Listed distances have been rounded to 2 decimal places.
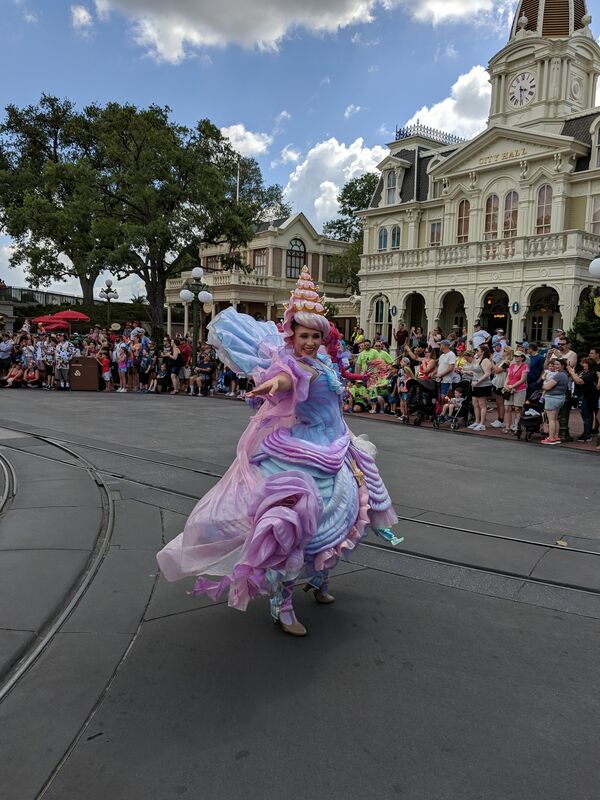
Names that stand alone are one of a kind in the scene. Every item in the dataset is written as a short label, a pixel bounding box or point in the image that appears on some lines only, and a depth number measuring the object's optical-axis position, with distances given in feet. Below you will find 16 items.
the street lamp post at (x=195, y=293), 60.59
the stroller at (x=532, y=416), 34.53
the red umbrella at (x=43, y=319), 94.79
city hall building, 76.23
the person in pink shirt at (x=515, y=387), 36.83
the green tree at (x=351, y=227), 133.18
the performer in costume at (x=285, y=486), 9.70
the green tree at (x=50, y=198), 96.43
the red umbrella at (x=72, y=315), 87.74
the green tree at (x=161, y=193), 95.86
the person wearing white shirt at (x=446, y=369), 40.96
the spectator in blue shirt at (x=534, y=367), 38.88
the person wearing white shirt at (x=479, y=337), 50.07
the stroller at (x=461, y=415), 39.47
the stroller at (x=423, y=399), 41.09
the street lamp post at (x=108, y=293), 90.94
